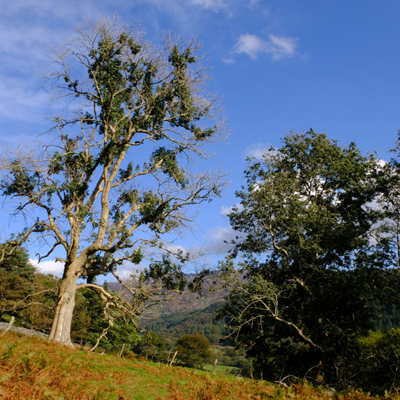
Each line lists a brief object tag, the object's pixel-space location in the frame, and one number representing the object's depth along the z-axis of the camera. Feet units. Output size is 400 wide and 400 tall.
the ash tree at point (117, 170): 49.32
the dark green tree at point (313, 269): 56.59
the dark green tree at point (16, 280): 140.56
